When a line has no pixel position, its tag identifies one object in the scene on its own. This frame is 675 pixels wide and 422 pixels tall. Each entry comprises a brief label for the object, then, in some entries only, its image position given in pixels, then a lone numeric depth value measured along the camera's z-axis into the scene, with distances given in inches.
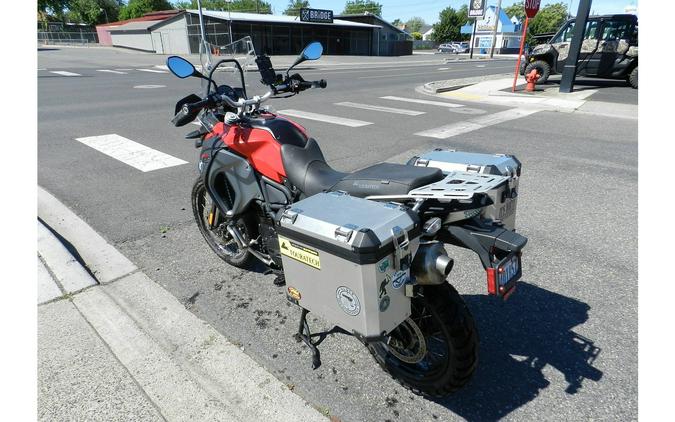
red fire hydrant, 521.0
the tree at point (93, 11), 2810.0
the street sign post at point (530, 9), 469.4
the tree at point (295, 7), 3875.7
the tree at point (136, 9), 2669.8
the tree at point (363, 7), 4007.6
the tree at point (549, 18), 2531.5
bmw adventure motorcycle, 67.5
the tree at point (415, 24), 4940.9
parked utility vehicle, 508.7
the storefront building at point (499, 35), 2132.1
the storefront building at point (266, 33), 1403.8
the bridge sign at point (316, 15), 1526.8
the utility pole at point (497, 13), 1579.1
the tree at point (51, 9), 2377.0
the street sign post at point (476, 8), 1612.9
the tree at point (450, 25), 2945.4
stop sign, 469.7
